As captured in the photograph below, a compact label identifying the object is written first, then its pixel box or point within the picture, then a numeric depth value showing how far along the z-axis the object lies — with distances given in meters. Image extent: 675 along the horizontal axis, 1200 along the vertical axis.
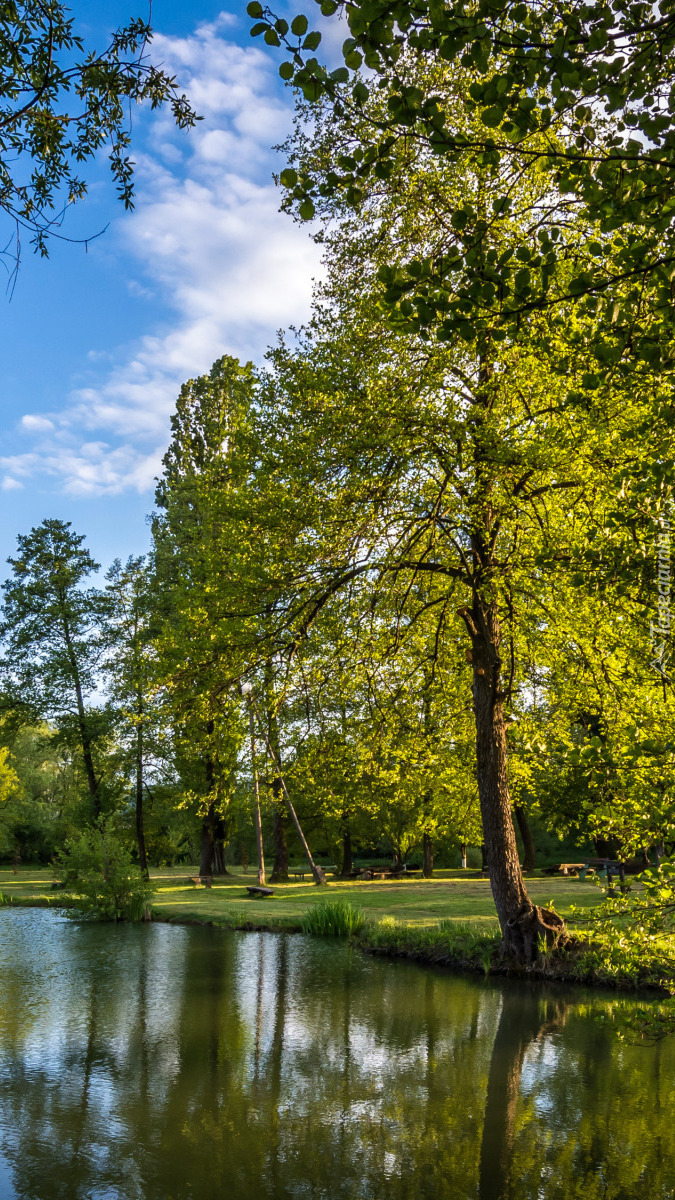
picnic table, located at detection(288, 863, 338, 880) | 36.59
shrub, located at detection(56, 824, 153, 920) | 21.11
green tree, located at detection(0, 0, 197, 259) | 4.71
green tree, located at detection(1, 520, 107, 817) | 30.50
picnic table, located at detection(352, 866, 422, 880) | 33.03
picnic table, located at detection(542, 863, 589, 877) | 29.07
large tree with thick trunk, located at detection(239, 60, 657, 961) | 9.62
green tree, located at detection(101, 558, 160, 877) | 29.97
